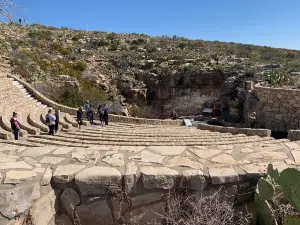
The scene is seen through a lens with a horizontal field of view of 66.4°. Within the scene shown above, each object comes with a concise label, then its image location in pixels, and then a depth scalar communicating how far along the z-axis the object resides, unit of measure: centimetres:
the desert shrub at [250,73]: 1865
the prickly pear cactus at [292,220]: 189
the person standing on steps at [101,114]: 1220
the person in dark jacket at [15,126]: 795
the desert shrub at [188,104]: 1940
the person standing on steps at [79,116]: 1122
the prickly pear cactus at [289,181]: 200
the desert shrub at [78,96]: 1636
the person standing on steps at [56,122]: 962
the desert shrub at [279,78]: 1505
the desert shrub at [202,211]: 216
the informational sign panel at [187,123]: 1361
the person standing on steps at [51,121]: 889
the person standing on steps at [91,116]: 1241
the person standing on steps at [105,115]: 1210
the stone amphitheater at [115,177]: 218
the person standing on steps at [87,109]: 1253
